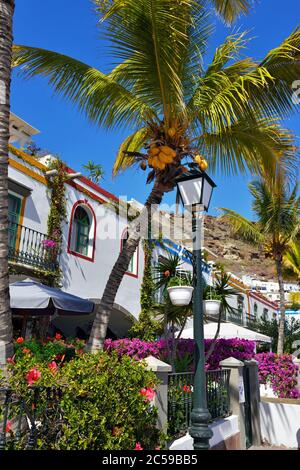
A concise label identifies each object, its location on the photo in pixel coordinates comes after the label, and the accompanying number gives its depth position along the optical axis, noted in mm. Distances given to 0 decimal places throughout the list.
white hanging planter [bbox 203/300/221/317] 7796
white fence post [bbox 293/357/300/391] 13152
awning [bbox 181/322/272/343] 15445
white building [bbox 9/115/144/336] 12109
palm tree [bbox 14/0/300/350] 6461
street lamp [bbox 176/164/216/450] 4660
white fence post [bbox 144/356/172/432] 5301
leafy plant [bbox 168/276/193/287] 8629
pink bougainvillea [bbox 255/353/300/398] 13141
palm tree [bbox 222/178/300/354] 17766
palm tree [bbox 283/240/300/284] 20266
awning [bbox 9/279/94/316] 7910
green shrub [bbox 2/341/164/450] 3355
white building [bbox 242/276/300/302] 54344
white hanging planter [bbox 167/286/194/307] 6234
